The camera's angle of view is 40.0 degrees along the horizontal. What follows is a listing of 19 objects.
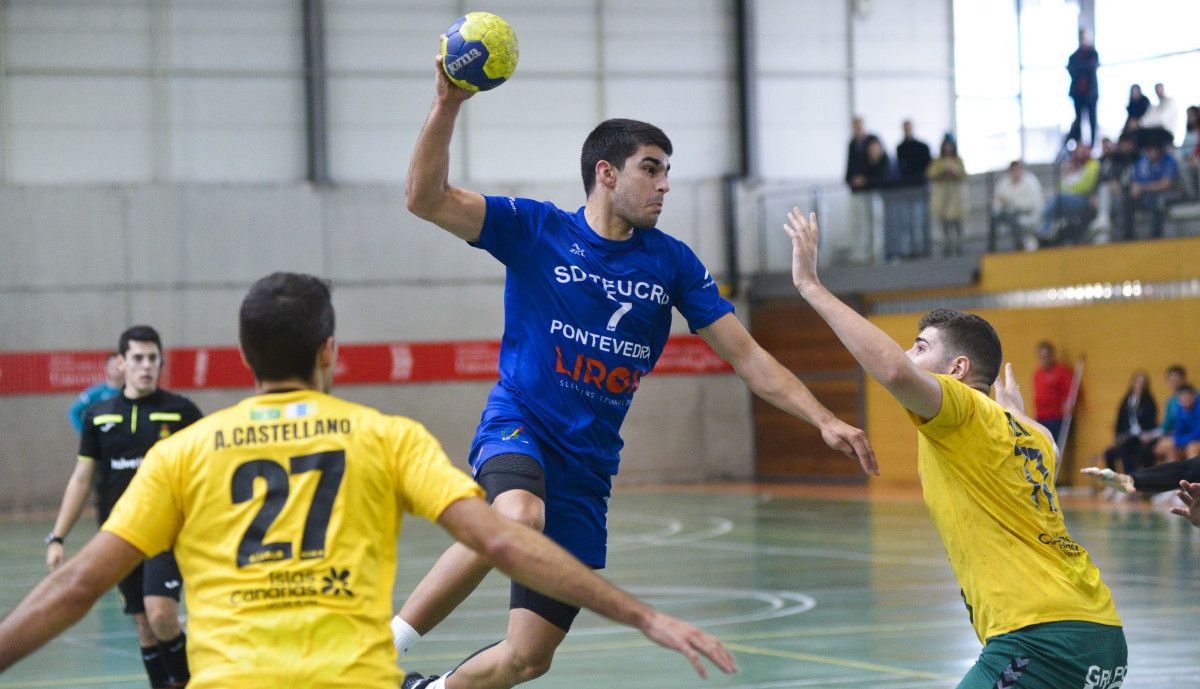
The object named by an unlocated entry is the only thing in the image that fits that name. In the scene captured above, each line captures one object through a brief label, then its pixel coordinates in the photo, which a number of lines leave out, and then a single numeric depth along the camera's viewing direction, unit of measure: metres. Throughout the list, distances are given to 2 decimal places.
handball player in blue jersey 6.57
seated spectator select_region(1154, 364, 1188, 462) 22.14
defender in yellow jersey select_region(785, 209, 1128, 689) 5.25
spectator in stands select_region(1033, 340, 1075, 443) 24.86
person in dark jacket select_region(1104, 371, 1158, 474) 23.05
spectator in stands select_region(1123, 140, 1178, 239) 22.48
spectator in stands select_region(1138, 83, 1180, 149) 24.12
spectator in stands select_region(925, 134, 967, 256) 25.58
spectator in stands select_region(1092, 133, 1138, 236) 22.83
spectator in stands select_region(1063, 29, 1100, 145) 25.97
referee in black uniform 9.84
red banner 27.44
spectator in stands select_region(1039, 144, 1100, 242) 23.47
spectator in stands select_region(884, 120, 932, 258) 26.38
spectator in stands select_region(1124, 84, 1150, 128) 24.08
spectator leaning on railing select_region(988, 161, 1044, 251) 24.47
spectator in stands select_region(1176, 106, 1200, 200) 22.00
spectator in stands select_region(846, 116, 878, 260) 27.19
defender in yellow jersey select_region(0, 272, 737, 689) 3.81
